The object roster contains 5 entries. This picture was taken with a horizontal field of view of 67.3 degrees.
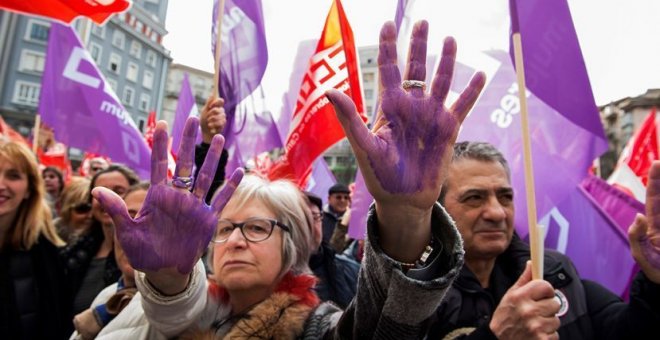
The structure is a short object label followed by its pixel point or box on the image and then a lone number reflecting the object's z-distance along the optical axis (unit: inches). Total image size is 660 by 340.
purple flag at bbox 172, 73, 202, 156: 216.1
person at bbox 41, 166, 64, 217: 208.2
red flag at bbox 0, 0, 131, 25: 120.2
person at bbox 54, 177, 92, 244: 136.9
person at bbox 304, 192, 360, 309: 115.0
